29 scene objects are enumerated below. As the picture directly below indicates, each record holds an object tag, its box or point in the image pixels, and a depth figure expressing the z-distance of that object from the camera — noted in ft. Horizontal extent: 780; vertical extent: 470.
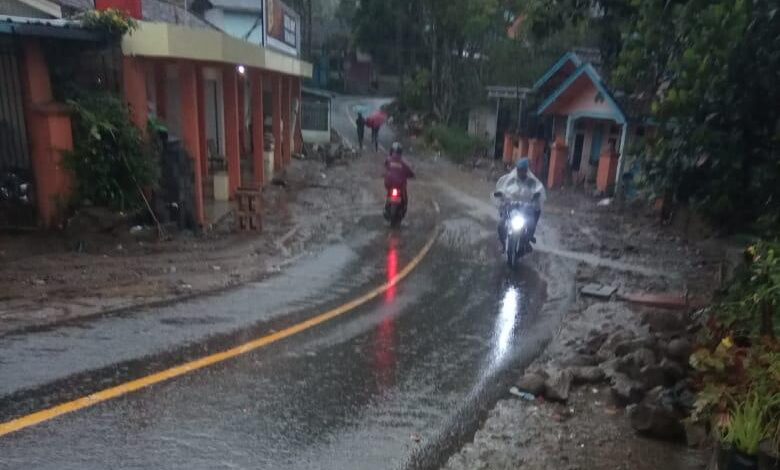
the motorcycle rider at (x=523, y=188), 34.30
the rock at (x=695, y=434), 15.34
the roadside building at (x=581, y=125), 66.14
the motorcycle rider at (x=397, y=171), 43.73
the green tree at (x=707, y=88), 27.76
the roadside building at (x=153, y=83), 31.27
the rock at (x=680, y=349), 19.36
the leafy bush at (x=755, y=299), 16.22
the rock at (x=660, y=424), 15.69
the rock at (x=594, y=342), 21.98
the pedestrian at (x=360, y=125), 100.99
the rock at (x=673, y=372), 18.11
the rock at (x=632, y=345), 20.15
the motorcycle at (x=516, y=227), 33.76
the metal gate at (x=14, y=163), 31.91
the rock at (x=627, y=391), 17.65
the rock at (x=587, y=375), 19.44
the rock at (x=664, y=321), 22.89
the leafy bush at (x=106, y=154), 32.14
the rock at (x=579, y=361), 20.86
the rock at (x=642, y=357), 18.85
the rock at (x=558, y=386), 18.15
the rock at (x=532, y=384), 18.53
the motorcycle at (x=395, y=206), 43.96
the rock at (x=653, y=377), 18.02
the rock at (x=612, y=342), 21.12
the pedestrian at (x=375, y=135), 105.95
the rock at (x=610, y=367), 19.30
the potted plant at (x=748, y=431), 12.21
